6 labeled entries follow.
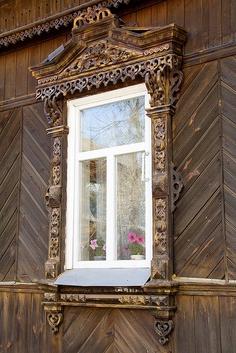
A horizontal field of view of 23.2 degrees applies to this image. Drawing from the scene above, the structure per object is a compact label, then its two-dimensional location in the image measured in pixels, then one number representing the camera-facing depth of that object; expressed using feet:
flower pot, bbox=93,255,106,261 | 16.84
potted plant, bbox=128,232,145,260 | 16.03
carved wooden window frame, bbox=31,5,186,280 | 15.33
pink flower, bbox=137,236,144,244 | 16.10
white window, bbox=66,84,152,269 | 16.33
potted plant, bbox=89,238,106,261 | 16.89
